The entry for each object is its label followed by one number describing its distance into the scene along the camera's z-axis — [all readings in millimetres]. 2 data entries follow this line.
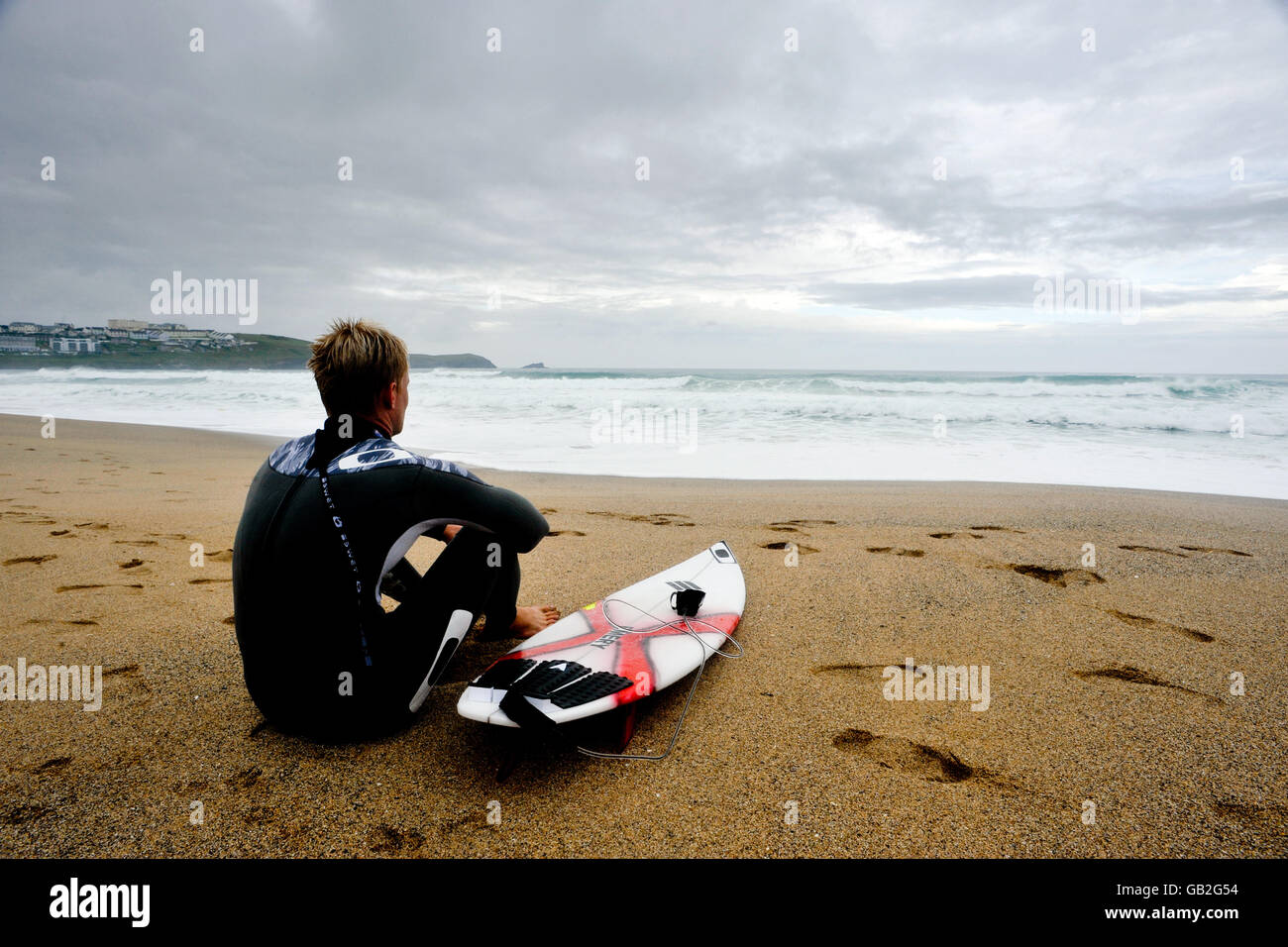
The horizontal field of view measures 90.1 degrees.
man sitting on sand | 1765
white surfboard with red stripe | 2018
